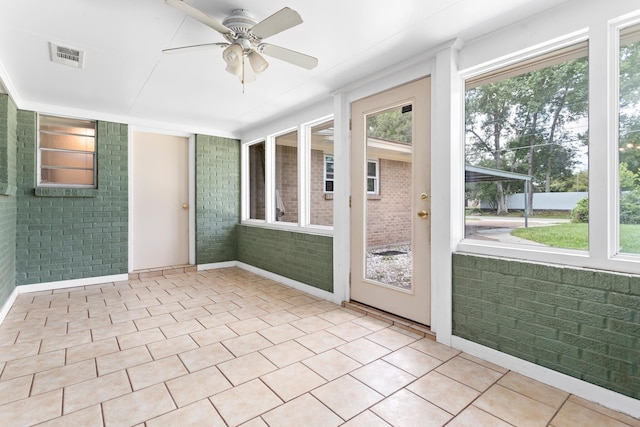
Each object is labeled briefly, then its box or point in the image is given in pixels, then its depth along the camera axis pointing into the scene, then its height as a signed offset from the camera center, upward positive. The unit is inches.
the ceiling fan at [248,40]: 72.1 +44.3
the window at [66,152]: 165.2 +32.2
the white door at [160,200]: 194.7 +7.1
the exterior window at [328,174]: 172.6 +20.3
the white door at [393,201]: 110.3 +3.6
